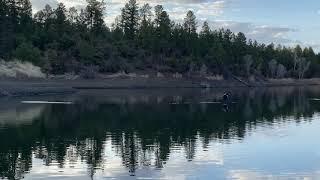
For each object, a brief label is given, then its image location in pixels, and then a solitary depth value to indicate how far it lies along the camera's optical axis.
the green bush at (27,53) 127.12
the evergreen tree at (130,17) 195.62
